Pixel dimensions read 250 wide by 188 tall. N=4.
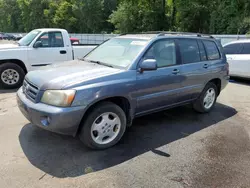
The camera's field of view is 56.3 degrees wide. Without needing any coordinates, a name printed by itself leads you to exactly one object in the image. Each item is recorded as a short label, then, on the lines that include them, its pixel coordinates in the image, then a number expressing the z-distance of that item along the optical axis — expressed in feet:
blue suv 10.16
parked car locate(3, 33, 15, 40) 146.80
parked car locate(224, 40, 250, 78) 27.01
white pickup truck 21.98
